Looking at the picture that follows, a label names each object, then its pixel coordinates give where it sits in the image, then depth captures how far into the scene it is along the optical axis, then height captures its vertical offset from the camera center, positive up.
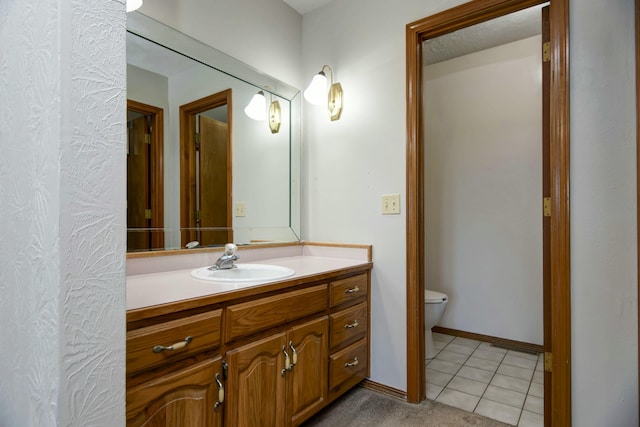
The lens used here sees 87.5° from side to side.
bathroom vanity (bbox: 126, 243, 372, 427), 0.98 -0.48
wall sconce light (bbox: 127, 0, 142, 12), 1.41 +0.90
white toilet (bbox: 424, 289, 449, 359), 2.42 -0.74
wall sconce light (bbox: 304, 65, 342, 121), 2.11 +0.76
